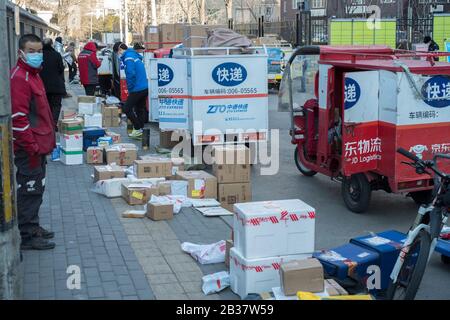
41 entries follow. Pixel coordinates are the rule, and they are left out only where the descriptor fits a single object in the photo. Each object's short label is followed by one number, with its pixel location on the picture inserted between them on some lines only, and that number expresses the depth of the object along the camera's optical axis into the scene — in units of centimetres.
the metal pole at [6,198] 458
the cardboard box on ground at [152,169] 970
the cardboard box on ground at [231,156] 923
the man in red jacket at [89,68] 2005
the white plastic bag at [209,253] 655
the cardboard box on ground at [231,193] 926
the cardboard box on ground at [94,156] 1174
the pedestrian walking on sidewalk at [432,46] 2253
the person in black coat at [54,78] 1269
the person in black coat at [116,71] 1983
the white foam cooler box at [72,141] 1169
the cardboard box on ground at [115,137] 1325
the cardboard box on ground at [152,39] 1871
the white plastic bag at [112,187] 930
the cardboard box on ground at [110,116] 1689
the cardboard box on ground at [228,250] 623
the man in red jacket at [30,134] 647
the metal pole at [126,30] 4287
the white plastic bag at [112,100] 1919
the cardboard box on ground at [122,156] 1141
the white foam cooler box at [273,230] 550
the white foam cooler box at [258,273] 552
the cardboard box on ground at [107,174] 988
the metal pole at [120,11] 4728
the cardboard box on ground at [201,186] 916
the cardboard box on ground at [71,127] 1167
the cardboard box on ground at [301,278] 503
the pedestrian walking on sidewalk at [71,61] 3122
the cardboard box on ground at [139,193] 887
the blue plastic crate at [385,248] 588
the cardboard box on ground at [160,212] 812
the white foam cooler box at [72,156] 1175
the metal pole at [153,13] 3522
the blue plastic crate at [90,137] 1296
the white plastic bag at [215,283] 580
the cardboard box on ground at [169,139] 1283
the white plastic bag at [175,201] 845
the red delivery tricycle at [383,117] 835
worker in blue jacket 1429
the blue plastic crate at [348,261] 562
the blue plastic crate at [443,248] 669
